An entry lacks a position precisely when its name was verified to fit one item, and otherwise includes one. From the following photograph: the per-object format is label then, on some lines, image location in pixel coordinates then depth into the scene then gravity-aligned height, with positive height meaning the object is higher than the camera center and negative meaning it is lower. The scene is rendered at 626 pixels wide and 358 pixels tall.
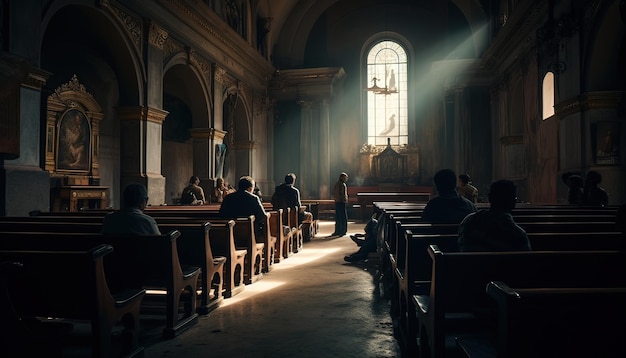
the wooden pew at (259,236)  6.00 -0.65
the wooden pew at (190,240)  4.17 -0.50
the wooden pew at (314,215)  10.91 -0.74
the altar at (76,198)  9.33 -0.21
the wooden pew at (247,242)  5.45 -0.68
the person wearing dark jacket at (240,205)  5.98 -0.25
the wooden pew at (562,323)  1.42 -0.45
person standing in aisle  10.76 -0.51
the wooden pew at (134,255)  3.40 -0.52
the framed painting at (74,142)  10.66 +1.11
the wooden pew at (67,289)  2.56 -0.60
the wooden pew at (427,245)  3.14 -0.44
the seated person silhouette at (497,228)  2.56 -0.25
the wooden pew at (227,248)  4.78 -0.66
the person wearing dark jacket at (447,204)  4.13 -0.18
